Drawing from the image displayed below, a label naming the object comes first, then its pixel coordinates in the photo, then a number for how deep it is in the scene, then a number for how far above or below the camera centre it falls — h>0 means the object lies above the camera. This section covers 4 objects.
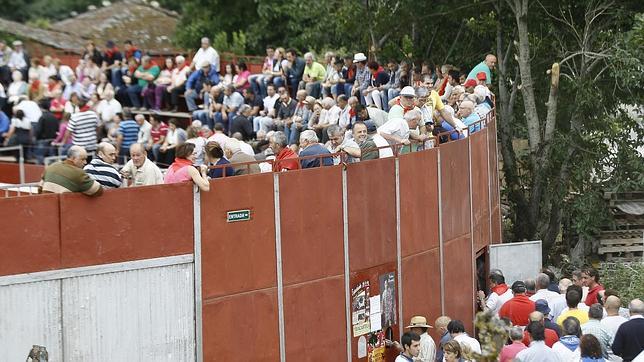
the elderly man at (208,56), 31.95 +3.25
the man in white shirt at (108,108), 29.77 +1.90
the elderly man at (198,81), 31.58 +2.61
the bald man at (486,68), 26.16 +2.31
